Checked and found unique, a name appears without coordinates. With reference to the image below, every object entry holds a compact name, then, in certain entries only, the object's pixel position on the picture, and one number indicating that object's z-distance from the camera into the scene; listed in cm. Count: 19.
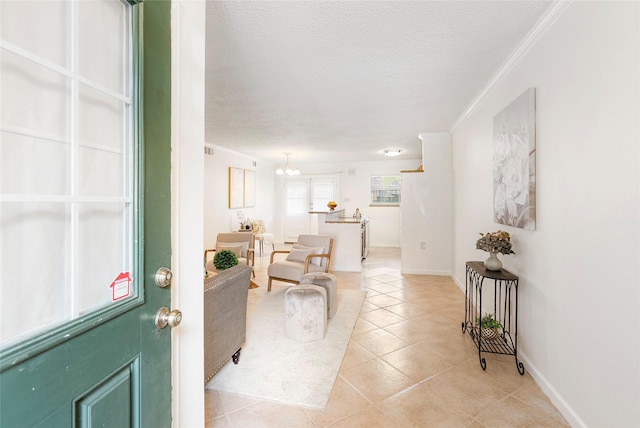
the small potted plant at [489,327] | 243
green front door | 56
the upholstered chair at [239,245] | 429
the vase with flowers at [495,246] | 228
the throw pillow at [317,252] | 418
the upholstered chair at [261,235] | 671
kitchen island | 530
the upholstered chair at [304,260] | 384
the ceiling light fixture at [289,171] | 687
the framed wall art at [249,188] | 711
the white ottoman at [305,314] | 263
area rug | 193
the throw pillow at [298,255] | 413
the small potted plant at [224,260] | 323
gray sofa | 187
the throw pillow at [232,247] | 432
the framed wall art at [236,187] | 648
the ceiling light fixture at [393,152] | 637
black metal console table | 227
